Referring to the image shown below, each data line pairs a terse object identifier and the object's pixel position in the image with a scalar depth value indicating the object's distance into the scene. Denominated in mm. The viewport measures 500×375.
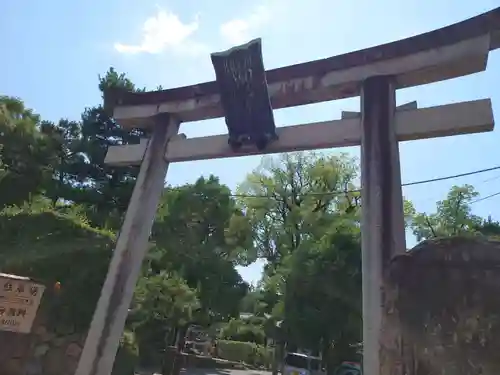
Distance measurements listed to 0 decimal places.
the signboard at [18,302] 5355
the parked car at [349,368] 12933
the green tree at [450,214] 20359
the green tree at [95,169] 13852
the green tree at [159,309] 9812
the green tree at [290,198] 21594
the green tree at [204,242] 15711
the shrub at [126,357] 8117
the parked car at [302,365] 12916
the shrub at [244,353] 24180
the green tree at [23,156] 12642
